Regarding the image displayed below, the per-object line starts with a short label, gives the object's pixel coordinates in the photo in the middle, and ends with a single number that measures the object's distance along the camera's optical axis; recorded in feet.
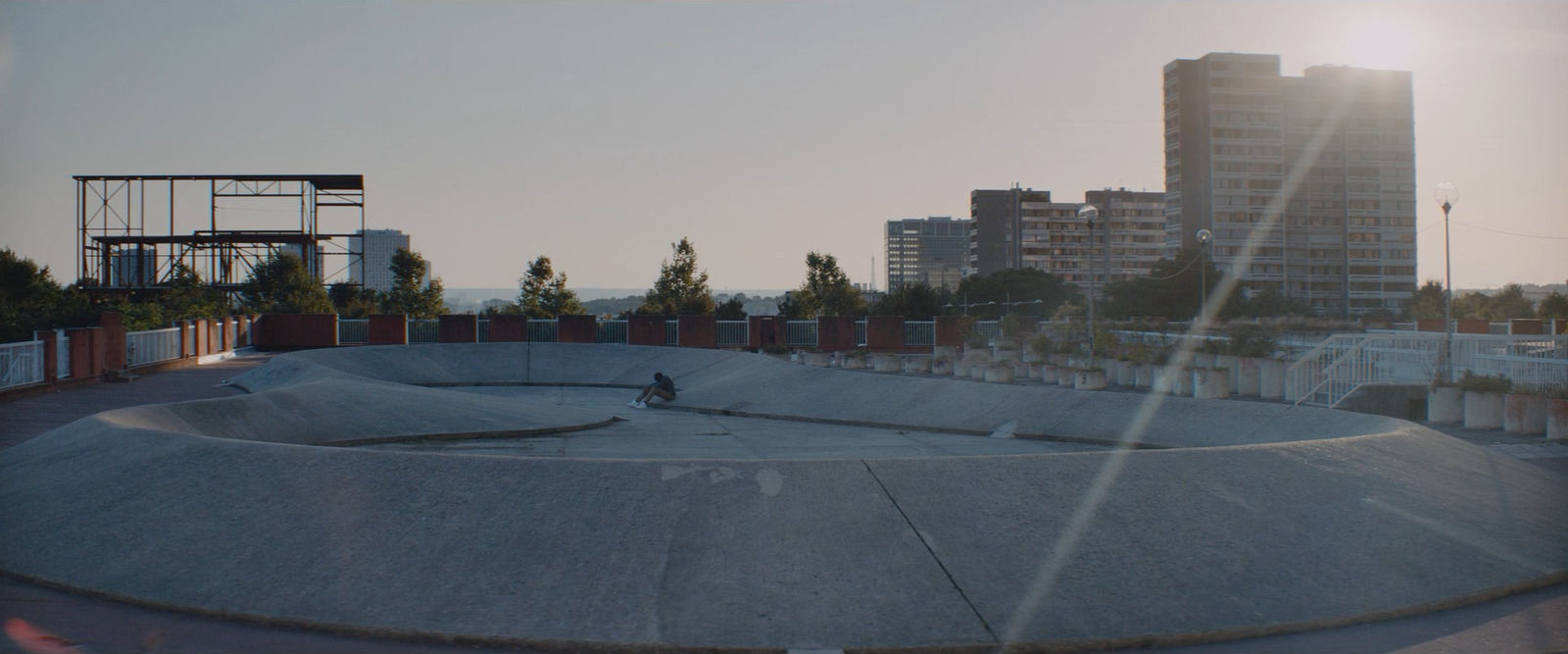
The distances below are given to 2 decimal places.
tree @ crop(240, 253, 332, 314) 177.37
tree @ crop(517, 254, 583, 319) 236.22
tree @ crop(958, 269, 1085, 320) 365.81
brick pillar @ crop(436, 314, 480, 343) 139.74
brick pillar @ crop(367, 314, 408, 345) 141.79
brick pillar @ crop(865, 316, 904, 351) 150.92
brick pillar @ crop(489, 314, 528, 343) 140.36
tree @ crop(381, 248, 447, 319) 216.82
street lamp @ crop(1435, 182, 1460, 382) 67.93
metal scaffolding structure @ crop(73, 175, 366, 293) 193.57
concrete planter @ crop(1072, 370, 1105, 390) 78.02
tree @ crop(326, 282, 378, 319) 197.16
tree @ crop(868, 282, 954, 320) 182.60
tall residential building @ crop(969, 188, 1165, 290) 561.84
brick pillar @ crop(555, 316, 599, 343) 140.87
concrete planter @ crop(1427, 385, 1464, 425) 54.34
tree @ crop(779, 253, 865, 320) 220.02
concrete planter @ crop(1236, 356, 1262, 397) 71.36
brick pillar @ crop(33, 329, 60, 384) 70.33
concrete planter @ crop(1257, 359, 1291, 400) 68.59
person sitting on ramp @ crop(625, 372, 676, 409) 82.74
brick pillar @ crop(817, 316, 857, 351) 149.28
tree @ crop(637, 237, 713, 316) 231.50
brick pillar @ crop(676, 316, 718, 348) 145.38
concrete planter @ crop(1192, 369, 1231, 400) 68.80
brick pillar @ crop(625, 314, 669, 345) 144.25
